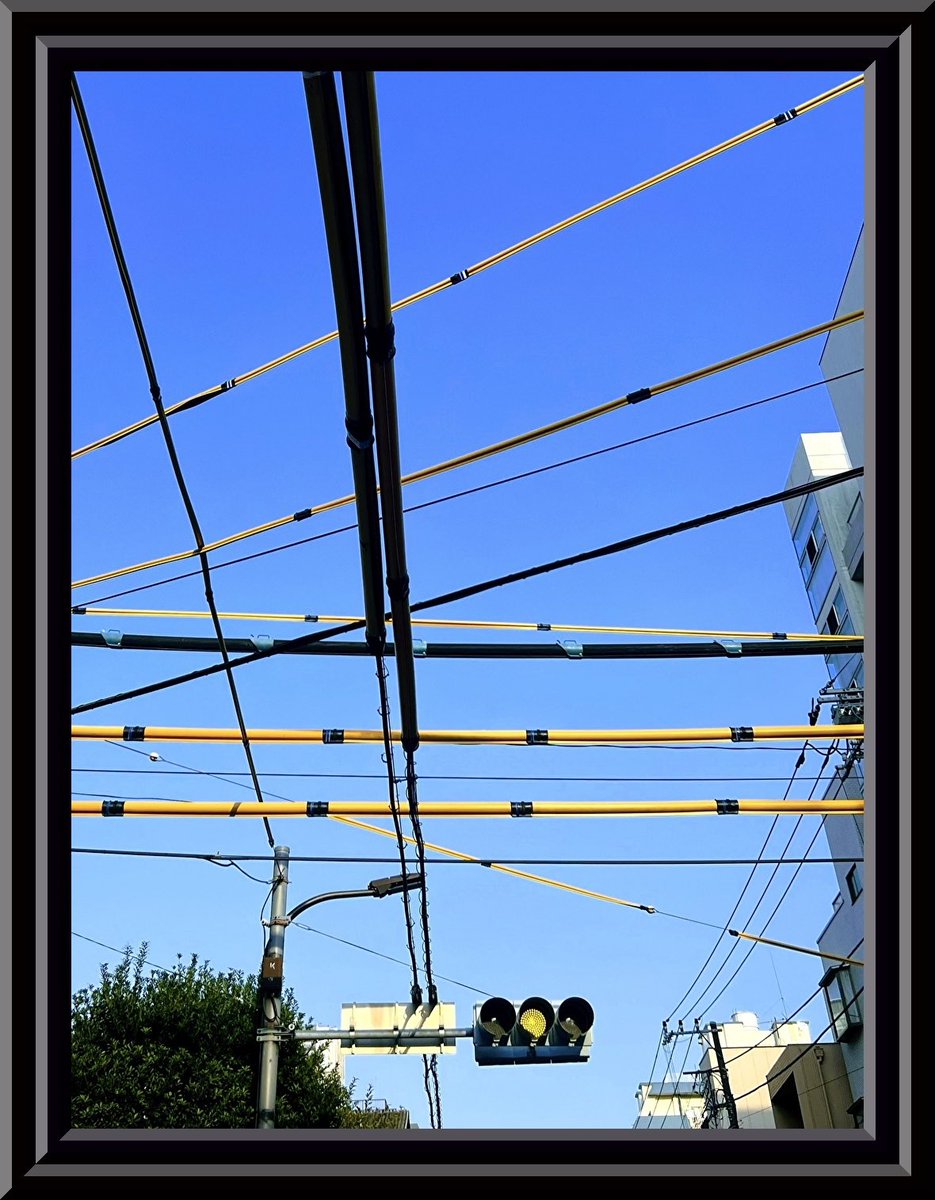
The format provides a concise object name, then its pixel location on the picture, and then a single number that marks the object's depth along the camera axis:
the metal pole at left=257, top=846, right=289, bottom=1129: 10.56
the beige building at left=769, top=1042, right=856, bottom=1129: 33.06
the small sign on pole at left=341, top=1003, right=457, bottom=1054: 12.23
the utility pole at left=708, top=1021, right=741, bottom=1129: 32.91
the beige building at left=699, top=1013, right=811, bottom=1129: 40.59
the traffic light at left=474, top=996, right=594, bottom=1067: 11.04
